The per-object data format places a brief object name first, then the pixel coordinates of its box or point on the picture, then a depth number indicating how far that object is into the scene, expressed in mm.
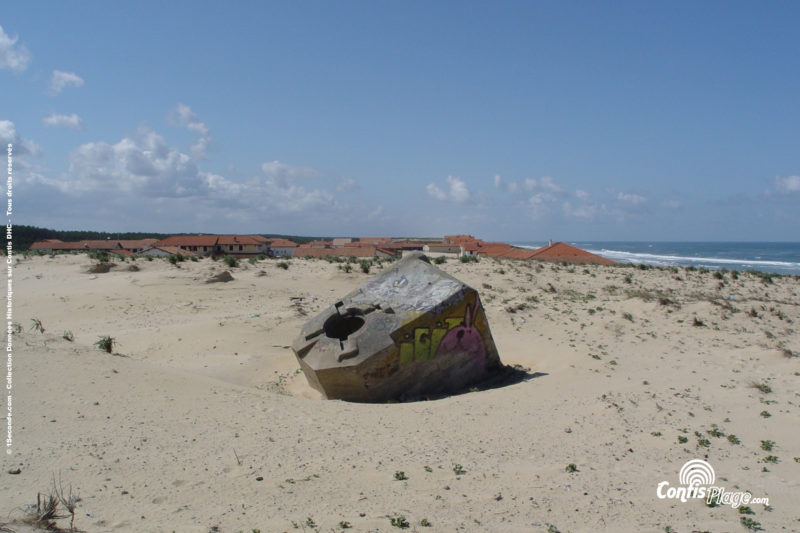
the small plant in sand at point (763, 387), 8215
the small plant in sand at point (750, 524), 4262
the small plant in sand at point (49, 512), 3352
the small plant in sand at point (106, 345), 9039
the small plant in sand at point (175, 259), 23688
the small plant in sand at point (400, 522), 4059
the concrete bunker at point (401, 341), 8227
